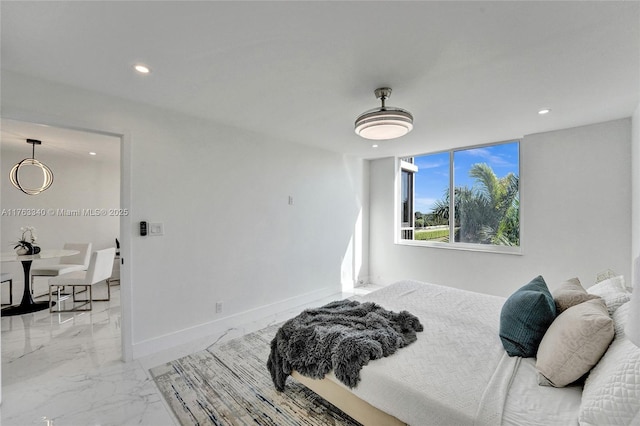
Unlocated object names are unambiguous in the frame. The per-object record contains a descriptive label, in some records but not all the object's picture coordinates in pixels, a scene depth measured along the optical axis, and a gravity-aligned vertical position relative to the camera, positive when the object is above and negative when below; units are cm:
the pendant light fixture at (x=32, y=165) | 413 +60
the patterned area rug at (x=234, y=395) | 188 -139
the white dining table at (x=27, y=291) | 373 -112
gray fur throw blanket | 170 -86
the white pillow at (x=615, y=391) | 98 -68
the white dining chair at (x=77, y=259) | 439 -77
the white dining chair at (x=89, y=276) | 383 -90
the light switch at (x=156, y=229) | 279 -16
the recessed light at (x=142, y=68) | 202 +108
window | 402 +26
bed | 109 -87
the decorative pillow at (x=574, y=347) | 130 -65
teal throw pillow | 164 -66
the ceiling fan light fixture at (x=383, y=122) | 223 +76
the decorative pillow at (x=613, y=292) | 163 -51
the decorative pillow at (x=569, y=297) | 169 -52
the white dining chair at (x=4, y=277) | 361 -86
